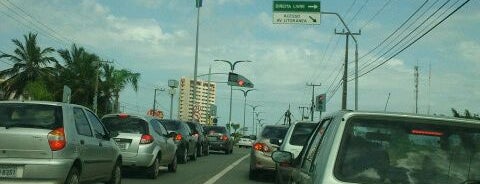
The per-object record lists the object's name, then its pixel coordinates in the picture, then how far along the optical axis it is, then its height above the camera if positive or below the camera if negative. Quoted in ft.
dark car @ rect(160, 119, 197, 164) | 76.64 -1.76
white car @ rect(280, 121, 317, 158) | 47.66 -0.72
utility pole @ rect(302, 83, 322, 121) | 293.25 +13.09
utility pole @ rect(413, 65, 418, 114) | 238.48 +17.49
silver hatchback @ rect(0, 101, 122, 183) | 33.09 -1.33
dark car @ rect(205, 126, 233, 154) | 120.26 -2.72
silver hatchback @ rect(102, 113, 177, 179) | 53.31 -1.60
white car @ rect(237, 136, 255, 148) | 220.64 -5.77
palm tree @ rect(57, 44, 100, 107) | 211.82 +13.67
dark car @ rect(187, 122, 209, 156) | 93.45 -2.11
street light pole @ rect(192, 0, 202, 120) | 164.25 +18.87
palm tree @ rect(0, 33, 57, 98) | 201.26 +13.23
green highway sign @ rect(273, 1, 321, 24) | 104.78 +16.74
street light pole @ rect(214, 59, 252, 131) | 206.60 +17.05
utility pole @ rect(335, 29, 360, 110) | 132.73 +8.50
